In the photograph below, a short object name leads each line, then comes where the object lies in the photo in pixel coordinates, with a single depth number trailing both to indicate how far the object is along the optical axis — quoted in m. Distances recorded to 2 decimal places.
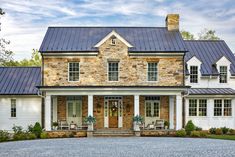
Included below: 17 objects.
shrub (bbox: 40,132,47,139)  30.17
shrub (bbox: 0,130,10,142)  27.39
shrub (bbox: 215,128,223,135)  34.28
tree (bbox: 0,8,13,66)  33.79
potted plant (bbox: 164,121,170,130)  33.82
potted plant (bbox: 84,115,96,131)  31.28
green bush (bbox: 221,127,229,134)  34.81
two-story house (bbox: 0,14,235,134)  32.31
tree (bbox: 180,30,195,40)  70.50
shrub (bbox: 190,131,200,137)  30.70
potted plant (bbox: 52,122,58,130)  32.92
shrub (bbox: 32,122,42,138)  30.53
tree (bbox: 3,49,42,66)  76.15
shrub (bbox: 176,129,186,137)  30.92
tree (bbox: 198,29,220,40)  71.02
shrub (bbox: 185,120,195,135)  31.71
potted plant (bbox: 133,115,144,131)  31.33
